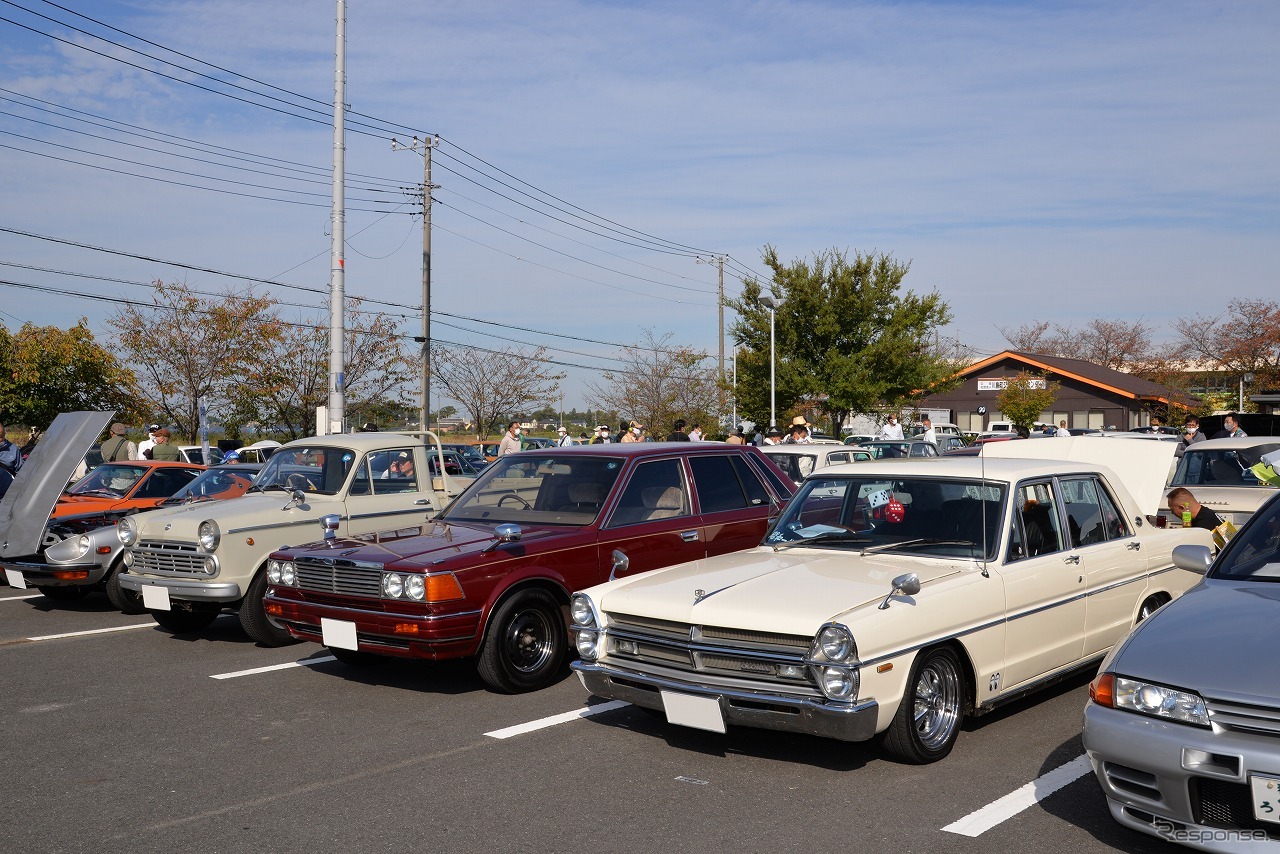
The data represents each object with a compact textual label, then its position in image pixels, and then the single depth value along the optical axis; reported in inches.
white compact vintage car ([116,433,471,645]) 352.2
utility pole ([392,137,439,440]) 1213.7
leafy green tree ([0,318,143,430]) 1098.7
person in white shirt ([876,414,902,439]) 973.2
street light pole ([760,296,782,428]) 1181.1
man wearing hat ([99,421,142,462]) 603.8
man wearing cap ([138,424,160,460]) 627.3
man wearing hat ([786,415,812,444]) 723.4
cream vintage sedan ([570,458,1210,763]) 201.6
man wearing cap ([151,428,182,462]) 575.5
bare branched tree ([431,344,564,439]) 2064.5
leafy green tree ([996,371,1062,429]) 1860.2
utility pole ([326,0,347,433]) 709.3
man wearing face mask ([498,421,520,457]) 831.1
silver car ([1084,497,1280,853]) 145.7
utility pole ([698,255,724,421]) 1765.5
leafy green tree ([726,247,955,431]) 1391.5
